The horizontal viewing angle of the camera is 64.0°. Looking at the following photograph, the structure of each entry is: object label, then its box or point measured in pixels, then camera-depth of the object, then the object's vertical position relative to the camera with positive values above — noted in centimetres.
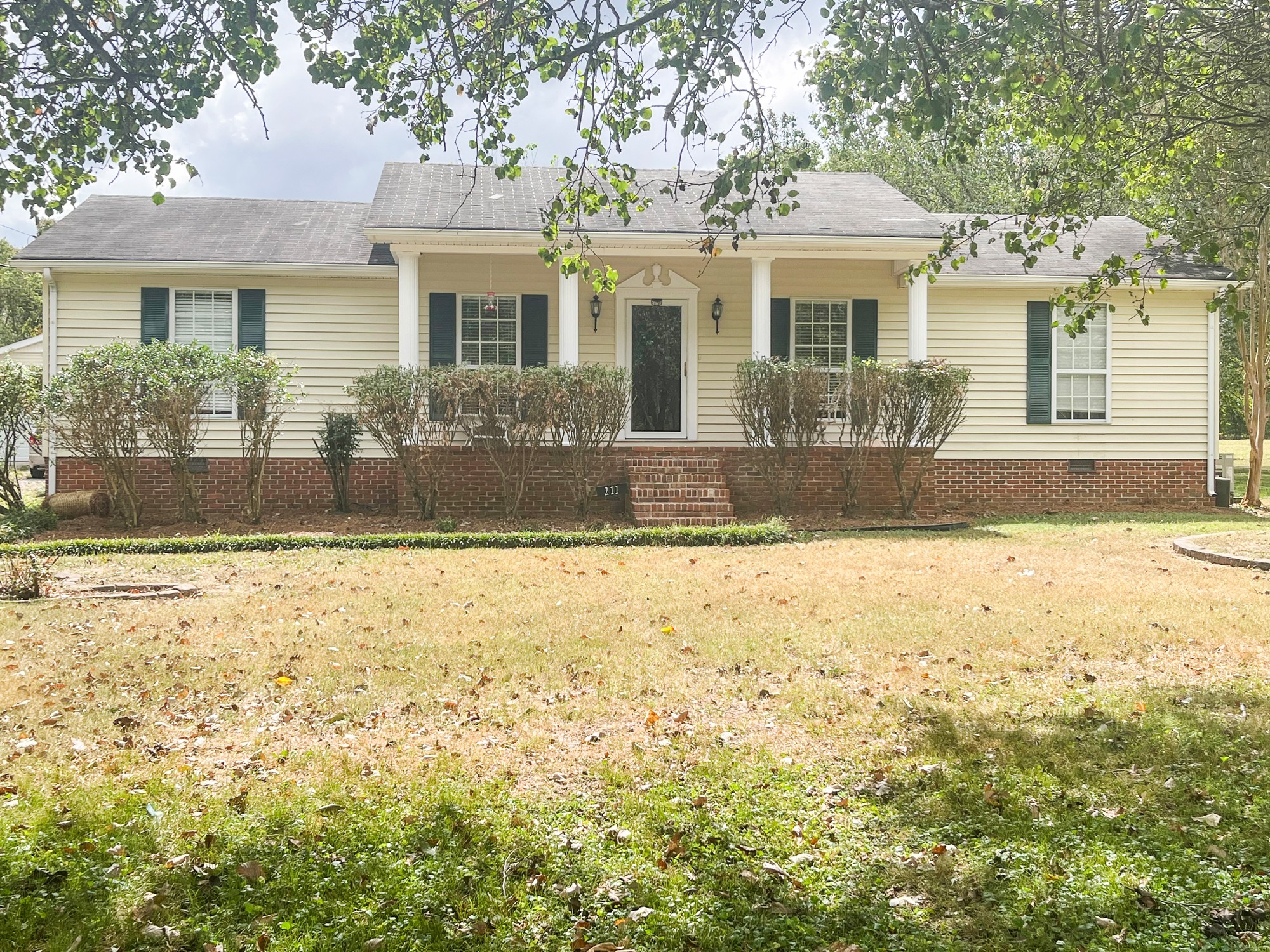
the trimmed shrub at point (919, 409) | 1306 +61
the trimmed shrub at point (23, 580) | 771 -94
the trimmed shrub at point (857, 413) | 1307 +56
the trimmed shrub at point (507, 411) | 1240 +56
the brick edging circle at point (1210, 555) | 930 -97
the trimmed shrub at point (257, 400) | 1216 +70
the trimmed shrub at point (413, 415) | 1237 +51
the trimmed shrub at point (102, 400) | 1185 +67
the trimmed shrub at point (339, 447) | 1388 +13
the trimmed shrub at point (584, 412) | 1256 +56
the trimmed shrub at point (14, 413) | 1288 +57
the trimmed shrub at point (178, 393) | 1199 +76
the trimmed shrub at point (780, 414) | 1290 +54
